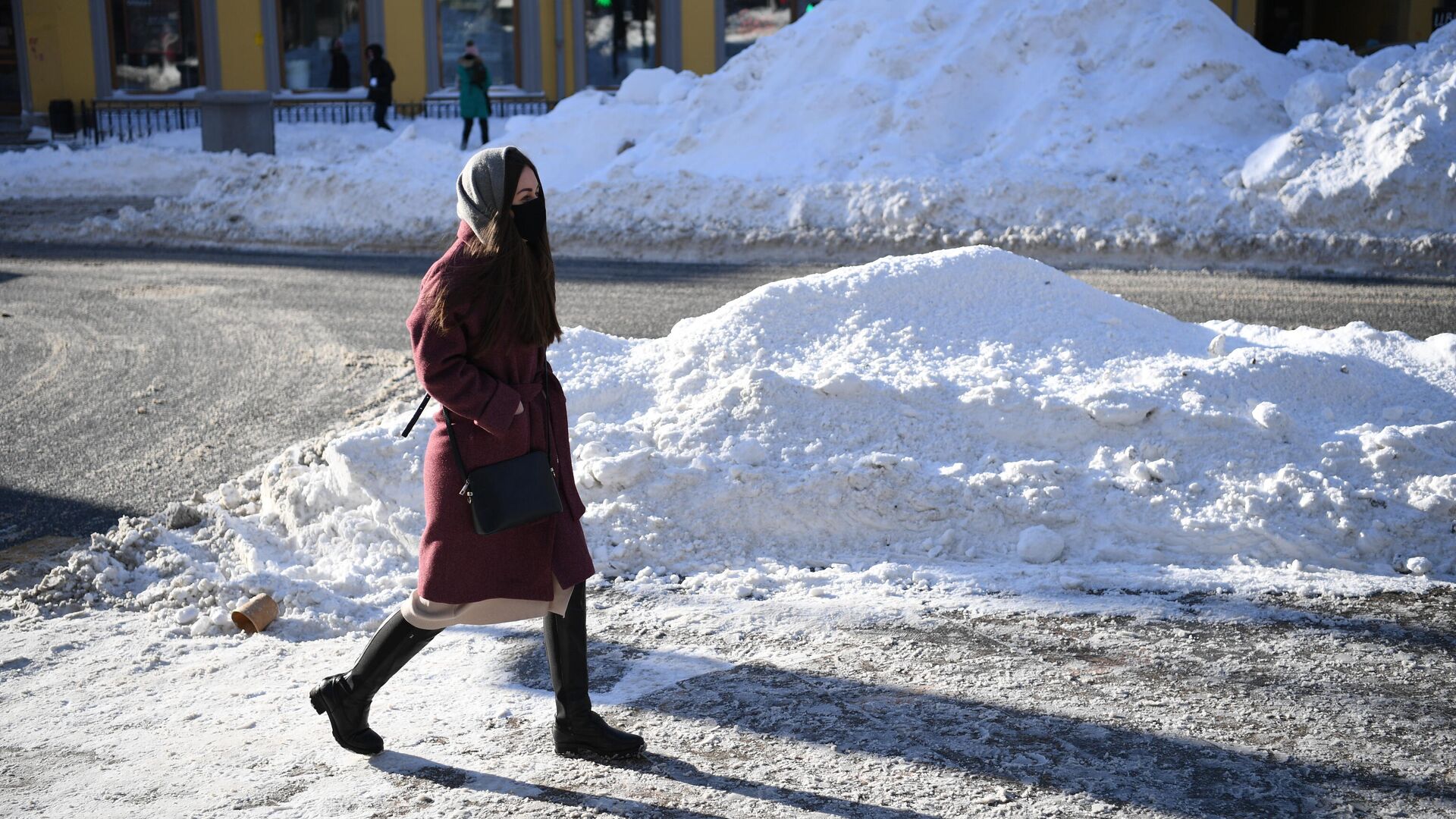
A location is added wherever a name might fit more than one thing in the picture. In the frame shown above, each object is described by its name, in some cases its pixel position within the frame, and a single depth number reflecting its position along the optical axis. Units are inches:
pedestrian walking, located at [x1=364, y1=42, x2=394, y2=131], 981.8
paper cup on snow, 182.2
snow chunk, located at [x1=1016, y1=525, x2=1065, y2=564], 197.2
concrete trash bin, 850.8
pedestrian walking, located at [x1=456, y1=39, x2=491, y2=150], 818.8
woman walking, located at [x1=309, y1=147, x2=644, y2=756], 134.1
